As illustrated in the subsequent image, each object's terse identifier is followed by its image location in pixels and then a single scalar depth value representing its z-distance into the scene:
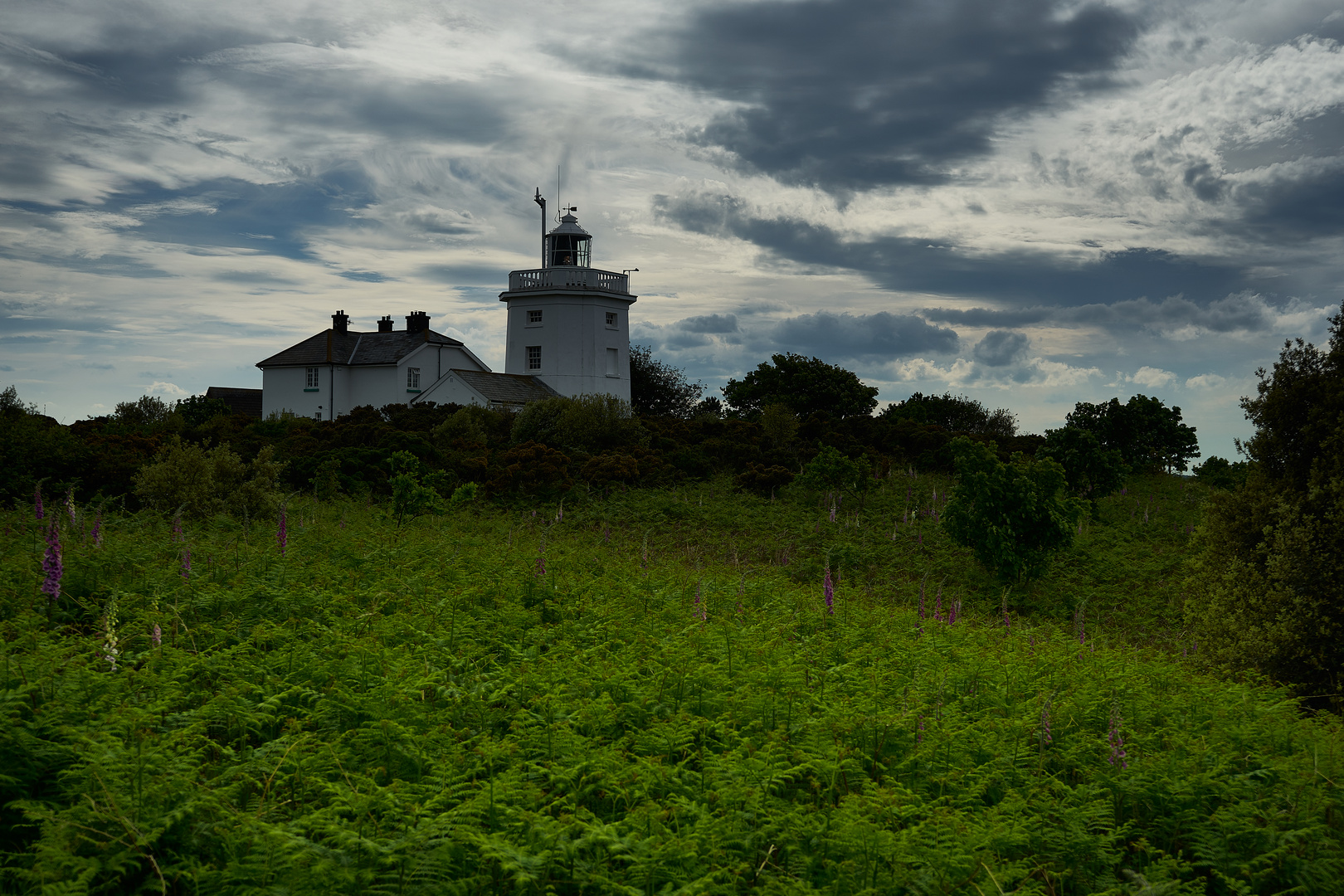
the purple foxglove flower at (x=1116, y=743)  5.48
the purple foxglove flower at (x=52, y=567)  7.09
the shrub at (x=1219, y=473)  23.80
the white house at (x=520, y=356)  46.75
